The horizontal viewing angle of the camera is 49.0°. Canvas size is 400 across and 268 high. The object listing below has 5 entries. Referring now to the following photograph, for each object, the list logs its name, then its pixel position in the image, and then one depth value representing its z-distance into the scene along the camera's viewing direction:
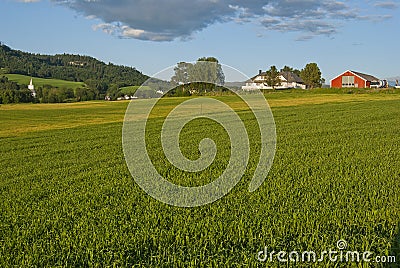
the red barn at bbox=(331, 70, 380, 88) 121.81
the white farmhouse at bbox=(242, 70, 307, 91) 114.03
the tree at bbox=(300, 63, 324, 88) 128.38
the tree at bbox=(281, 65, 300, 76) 179.94
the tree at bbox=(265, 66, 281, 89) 111.00
